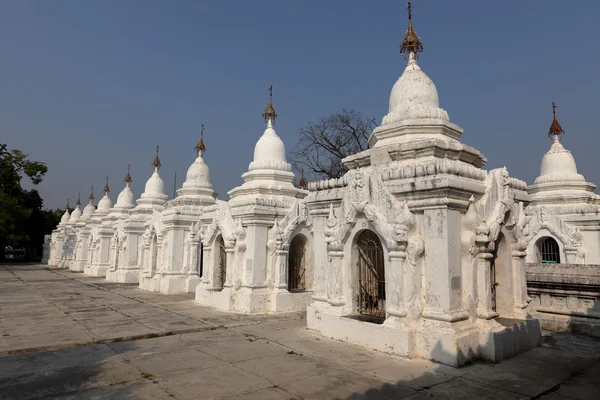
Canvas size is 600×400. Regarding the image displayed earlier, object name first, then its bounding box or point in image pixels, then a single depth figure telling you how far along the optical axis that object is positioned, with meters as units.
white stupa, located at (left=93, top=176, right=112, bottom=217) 34.06
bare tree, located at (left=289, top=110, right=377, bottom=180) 30.06
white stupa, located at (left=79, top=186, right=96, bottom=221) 39.01
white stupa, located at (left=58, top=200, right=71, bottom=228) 43.64
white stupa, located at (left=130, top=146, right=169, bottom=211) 23.20
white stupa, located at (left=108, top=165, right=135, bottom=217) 28.70
